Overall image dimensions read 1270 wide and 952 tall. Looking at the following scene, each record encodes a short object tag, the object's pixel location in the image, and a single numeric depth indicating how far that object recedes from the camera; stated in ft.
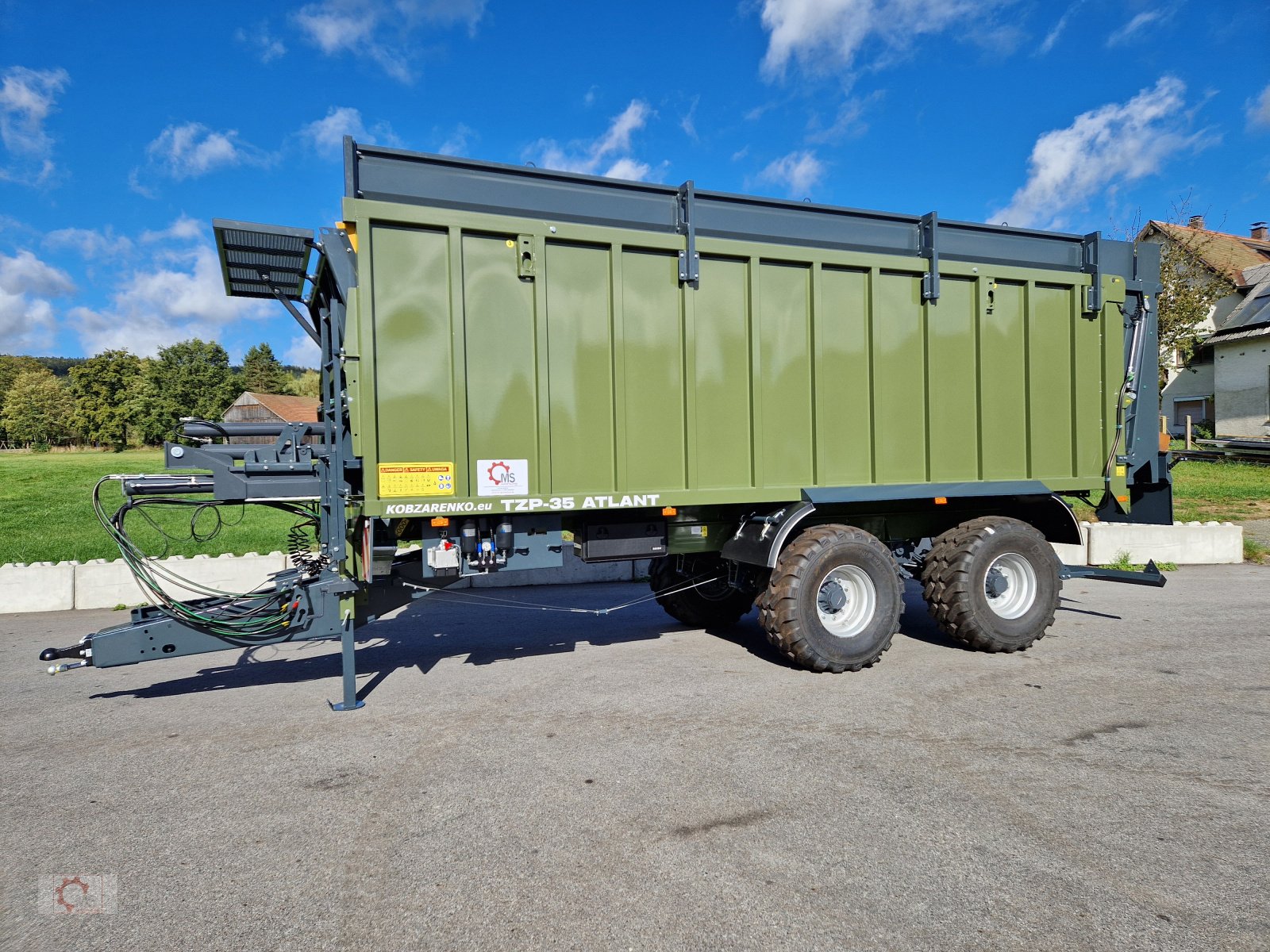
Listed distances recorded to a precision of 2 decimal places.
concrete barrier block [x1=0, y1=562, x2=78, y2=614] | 27.96
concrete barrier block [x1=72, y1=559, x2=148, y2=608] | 28.71
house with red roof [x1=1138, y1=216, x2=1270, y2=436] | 89.45
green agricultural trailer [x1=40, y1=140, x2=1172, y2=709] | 15.94
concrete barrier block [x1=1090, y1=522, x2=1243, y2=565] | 35.55
